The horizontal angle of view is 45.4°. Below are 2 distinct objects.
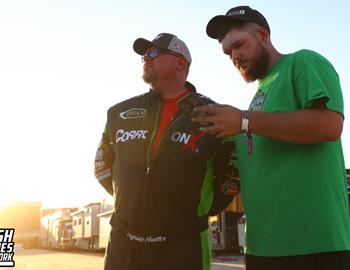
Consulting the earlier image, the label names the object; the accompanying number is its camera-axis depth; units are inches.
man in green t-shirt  89.8
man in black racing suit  123.3
